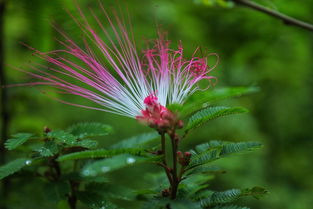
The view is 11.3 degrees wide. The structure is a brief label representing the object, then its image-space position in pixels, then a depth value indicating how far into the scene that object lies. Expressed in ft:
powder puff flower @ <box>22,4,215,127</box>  2.03
